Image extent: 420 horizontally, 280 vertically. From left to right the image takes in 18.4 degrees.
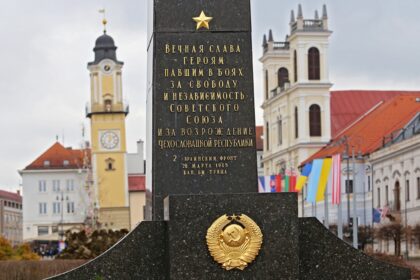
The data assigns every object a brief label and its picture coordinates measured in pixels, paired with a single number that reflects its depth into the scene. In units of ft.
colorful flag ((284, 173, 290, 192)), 212.31
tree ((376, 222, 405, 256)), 214.48
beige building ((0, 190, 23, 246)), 579.89
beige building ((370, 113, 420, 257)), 239.71
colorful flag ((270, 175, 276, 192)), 219.00
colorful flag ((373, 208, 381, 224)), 209.34
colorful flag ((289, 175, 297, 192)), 210.20
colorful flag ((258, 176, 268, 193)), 220.41
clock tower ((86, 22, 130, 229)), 426.51
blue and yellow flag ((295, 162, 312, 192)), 200.77
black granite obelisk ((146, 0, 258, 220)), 57.57
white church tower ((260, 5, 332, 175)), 350.02
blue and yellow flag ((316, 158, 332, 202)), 171.22
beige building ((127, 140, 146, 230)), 424.87
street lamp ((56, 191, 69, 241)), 483.10
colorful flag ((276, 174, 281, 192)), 217.77
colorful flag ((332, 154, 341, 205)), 161.89
